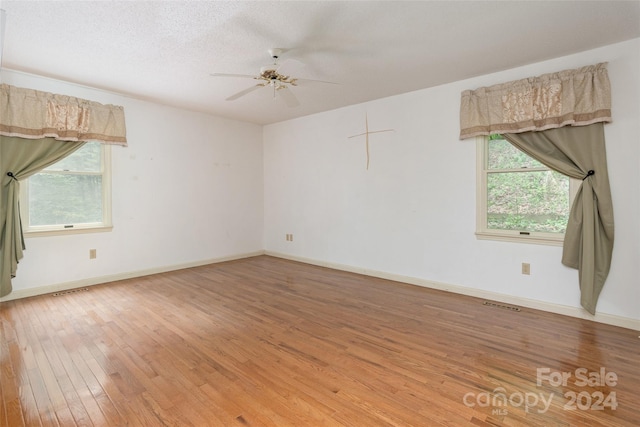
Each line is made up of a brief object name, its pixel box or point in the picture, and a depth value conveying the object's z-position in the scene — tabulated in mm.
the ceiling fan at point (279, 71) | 2866
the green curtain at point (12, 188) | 3402
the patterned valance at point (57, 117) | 3479
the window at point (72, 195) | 3773
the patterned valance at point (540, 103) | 2923
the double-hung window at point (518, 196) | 3262
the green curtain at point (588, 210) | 2938
